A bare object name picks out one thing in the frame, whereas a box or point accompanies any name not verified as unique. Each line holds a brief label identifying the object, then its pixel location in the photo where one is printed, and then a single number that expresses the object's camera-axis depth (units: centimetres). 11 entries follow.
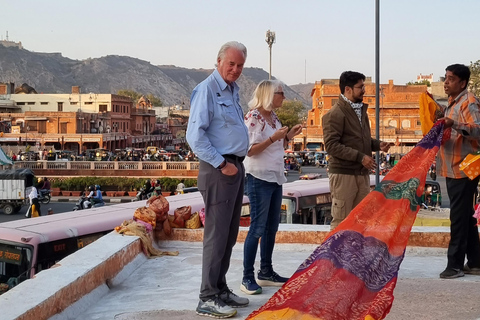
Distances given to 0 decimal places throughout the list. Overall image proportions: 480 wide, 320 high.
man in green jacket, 555
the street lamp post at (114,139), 7978
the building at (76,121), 7206
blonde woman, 490
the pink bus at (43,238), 1149
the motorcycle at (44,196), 3659
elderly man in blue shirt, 418
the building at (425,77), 15026
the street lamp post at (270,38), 4079
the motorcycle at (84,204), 2656
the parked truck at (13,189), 3148
